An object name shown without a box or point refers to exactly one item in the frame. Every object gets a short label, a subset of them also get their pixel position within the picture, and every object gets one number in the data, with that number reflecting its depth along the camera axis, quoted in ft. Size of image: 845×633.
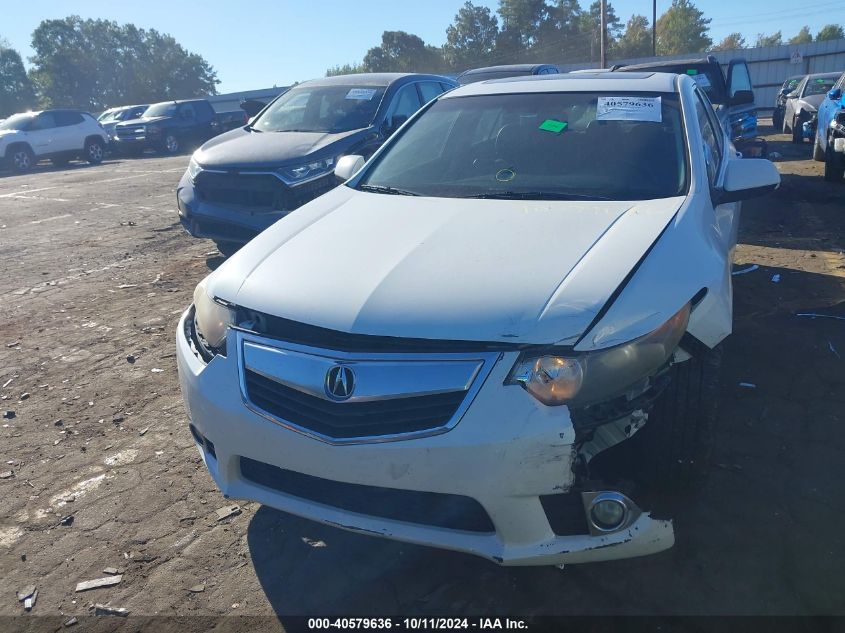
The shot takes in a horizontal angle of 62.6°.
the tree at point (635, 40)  225.89
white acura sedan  6.82
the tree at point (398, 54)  232.73
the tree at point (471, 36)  240.94
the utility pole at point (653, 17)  151.04
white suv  65.67
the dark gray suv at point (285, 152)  20.53
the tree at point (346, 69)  260.50
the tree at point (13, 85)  239.91
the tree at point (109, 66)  257.55
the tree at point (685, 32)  259.80
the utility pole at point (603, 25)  97.74
